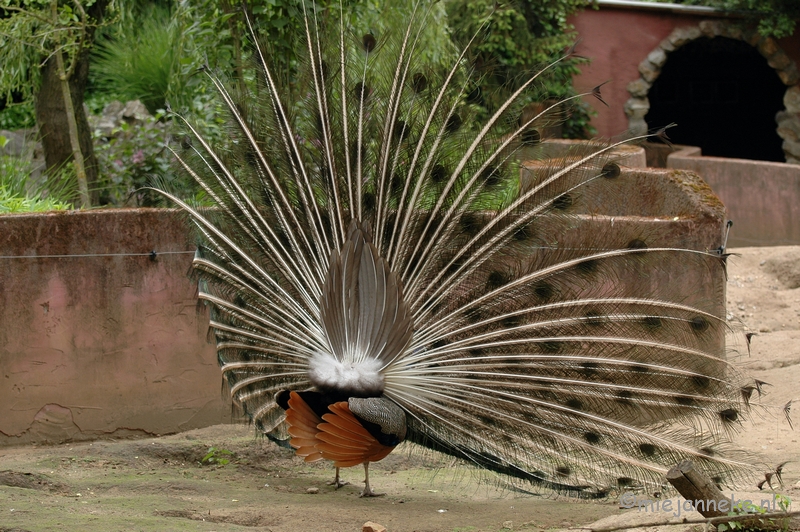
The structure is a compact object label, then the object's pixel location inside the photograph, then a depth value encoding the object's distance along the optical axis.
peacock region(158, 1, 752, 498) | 10.30
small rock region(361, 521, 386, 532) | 8.55
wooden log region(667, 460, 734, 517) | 7.66
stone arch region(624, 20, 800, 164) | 34.19
